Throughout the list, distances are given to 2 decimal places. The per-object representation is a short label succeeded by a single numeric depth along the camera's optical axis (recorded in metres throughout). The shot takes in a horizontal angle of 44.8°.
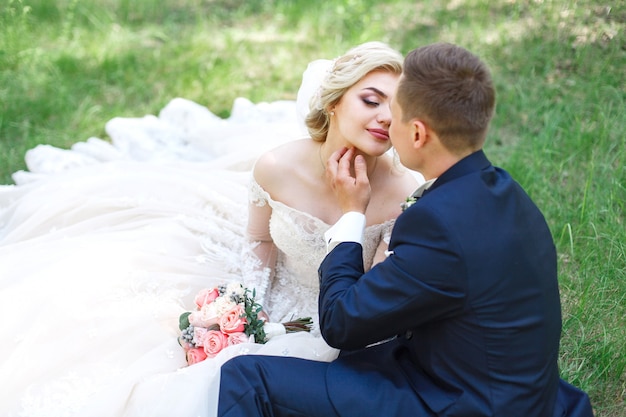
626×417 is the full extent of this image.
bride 3.25
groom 2.48
